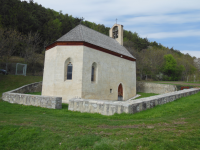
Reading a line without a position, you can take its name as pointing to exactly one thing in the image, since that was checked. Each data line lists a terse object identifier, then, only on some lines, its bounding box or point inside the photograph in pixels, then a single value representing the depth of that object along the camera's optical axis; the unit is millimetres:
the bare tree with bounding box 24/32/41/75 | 27356
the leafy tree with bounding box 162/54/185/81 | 39375
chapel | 12555
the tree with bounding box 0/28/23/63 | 22688
